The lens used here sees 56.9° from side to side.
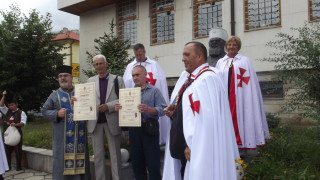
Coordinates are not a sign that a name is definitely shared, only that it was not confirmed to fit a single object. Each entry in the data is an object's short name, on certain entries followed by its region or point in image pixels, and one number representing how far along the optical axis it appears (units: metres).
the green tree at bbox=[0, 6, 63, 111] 13.91
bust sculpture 5.39
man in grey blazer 4.39
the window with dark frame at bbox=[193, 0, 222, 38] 10.85
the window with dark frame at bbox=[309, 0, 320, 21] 8.77
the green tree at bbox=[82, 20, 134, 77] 7.64
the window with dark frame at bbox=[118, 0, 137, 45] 13.41
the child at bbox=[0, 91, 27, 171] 6.68
